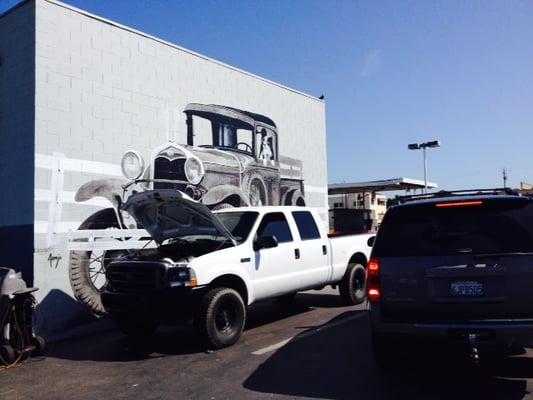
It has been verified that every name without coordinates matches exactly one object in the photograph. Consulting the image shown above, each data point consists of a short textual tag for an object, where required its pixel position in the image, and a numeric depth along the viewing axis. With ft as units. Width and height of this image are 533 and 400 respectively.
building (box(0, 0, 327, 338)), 29.40
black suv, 14.79
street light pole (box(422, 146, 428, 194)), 111.63
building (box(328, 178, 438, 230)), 101.76
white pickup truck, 21.97
